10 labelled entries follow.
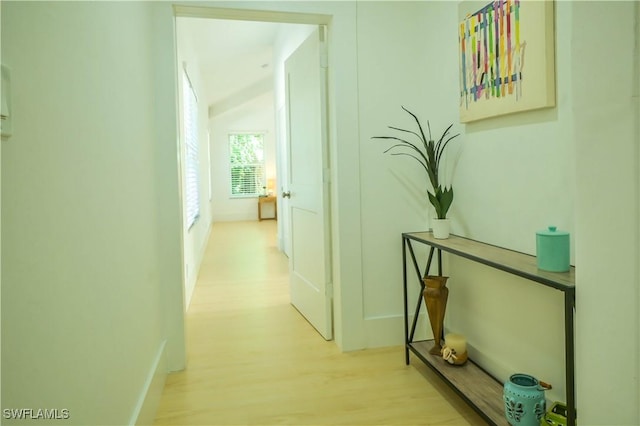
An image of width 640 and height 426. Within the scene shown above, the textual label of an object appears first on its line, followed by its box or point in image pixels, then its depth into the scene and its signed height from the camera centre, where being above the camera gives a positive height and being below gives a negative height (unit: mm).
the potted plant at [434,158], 2311 +190
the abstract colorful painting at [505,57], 1690 +577
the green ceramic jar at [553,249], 1487 -213
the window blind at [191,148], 4201 +539
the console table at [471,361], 1340 -500
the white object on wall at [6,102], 821 +188
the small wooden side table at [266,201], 11000 -168
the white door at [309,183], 2801 +77
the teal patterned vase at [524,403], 1552 -775
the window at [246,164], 11133 +803
